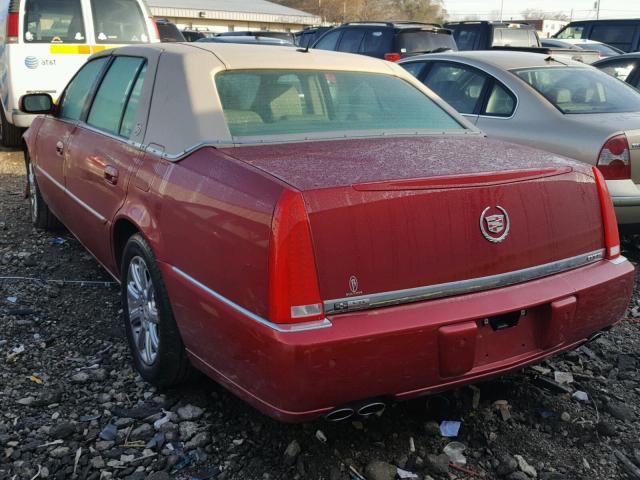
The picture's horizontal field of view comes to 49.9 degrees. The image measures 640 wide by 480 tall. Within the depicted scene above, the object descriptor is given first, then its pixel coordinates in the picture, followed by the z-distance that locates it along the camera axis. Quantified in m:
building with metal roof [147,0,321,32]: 39.94
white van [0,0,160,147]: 9.22
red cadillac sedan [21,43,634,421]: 2.36
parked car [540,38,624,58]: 15.29
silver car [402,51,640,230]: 4.95
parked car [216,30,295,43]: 16.50
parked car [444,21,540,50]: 14.91
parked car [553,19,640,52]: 17.00
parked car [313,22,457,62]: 12.39
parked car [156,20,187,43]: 14.84
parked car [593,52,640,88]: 8.07
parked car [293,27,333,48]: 16.81
